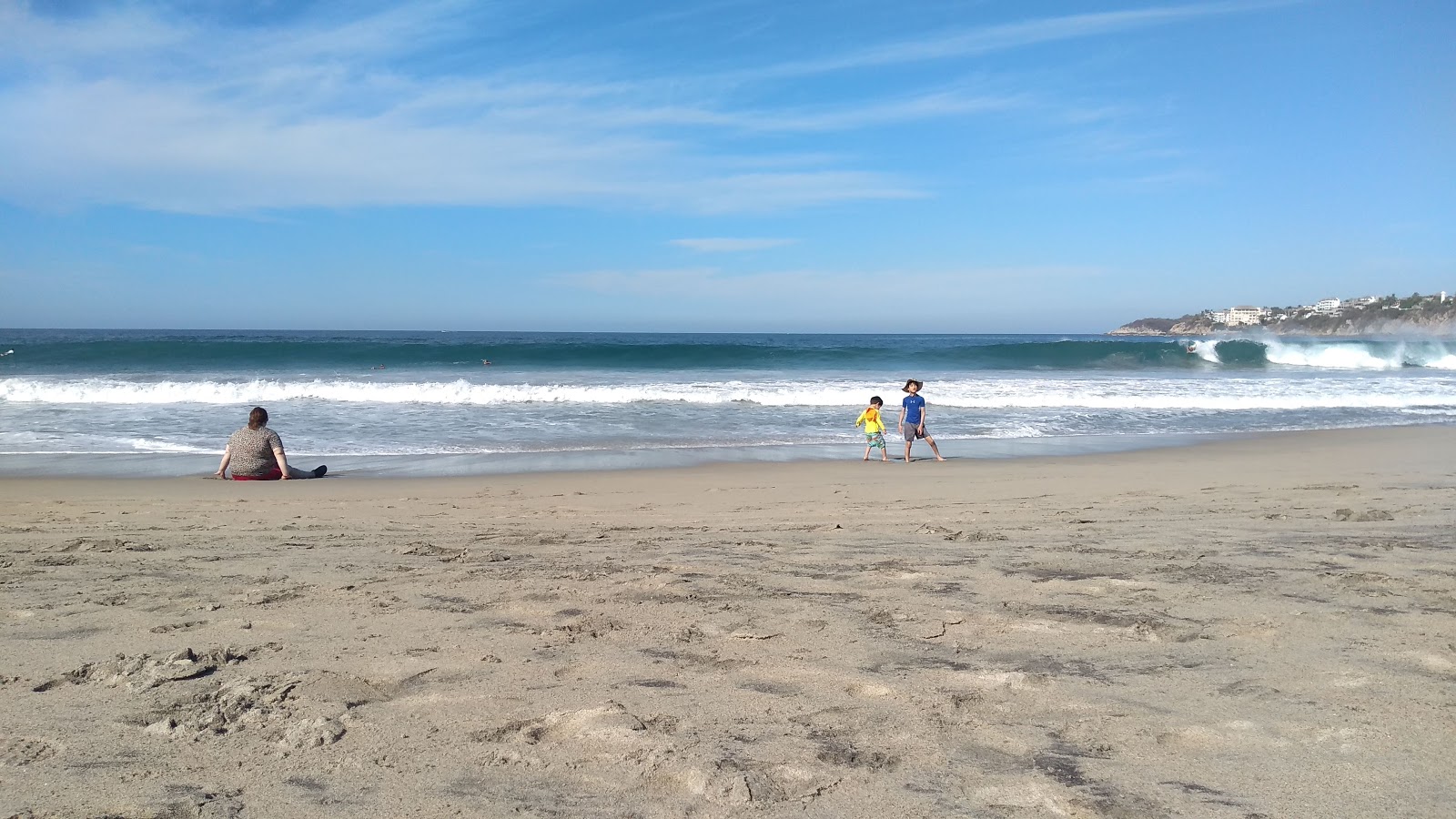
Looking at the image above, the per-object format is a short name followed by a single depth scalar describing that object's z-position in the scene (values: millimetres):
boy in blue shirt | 12164
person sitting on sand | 9617
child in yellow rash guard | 11781
